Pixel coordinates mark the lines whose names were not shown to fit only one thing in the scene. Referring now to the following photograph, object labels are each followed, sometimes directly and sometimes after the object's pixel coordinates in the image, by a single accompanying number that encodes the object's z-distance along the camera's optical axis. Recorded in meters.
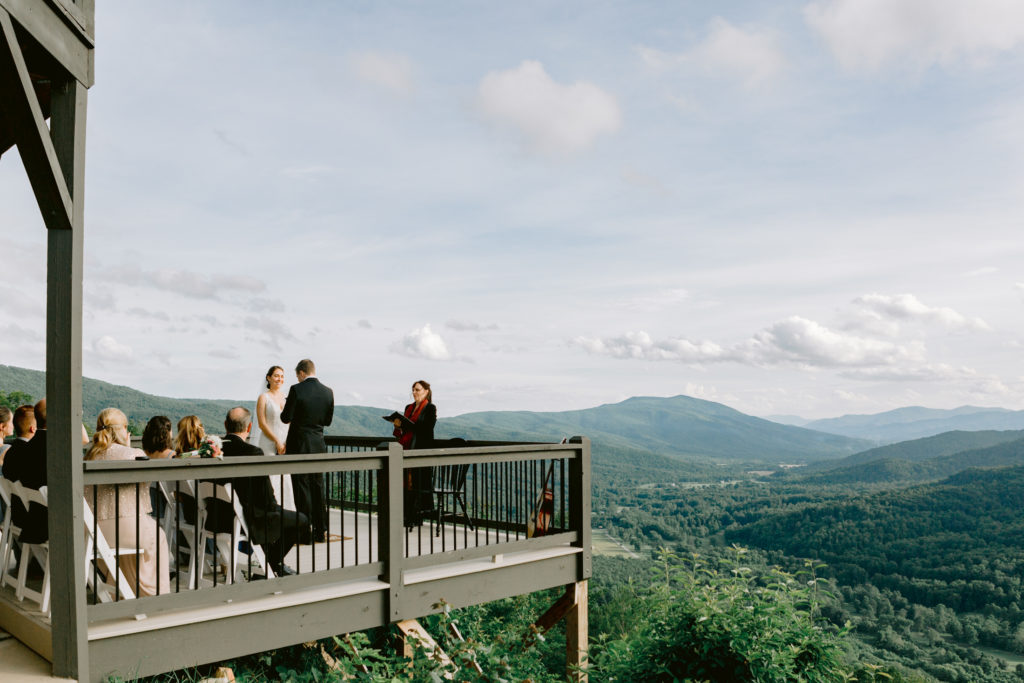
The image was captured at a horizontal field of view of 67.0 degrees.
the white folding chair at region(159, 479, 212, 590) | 6.06
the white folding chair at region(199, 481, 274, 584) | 5.99
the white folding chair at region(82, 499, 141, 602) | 5.15
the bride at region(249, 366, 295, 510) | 7.79
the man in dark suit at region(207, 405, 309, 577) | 6.13
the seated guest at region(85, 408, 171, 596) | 5.77
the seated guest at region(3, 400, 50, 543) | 5.74
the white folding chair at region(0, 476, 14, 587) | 6.17
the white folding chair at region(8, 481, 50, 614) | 5.52
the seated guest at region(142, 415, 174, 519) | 6.11
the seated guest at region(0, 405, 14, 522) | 7.23
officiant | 8.89
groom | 7.42
